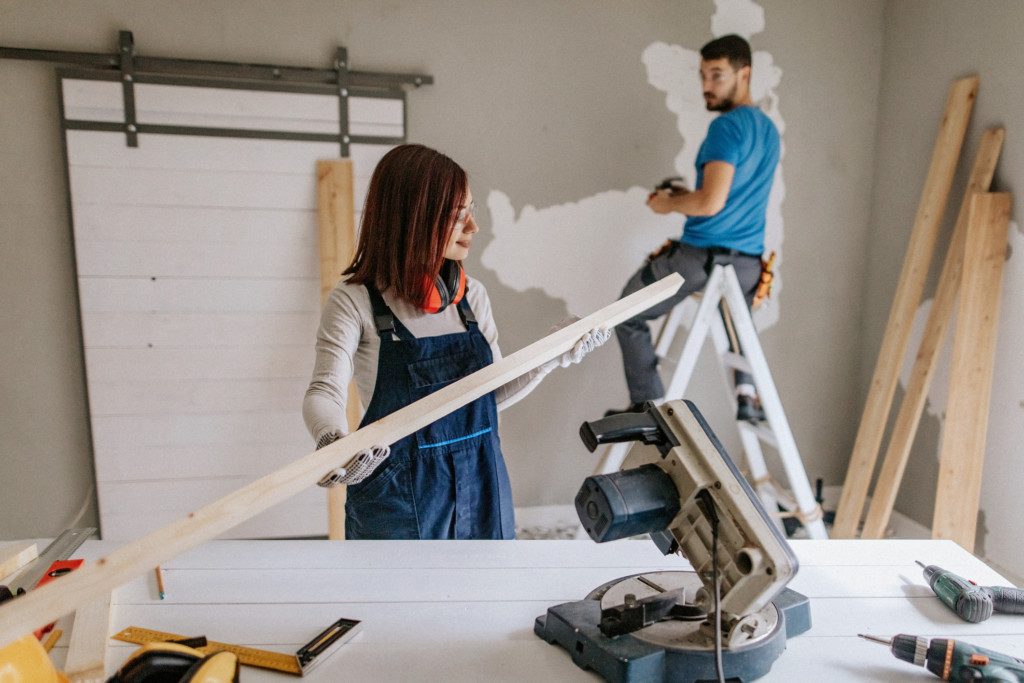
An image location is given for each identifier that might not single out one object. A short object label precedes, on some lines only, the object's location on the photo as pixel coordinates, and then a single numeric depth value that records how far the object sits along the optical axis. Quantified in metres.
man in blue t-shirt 2.35
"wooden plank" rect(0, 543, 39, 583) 1.11
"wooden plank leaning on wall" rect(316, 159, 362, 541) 2.61
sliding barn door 2.48
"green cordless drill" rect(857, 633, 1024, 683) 0.91
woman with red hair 1.49
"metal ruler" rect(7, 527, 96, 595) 1.04
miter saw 0.89
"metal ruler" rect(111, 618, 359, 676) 0.96
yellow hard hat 0.72
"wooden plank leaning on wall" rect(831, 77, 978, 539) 2.50
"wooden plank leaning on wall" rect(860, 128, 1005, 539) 2.38
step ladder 2.50
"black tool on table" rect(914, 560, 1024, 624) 1.11
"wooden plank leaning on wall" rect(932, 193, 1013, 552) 2.33
